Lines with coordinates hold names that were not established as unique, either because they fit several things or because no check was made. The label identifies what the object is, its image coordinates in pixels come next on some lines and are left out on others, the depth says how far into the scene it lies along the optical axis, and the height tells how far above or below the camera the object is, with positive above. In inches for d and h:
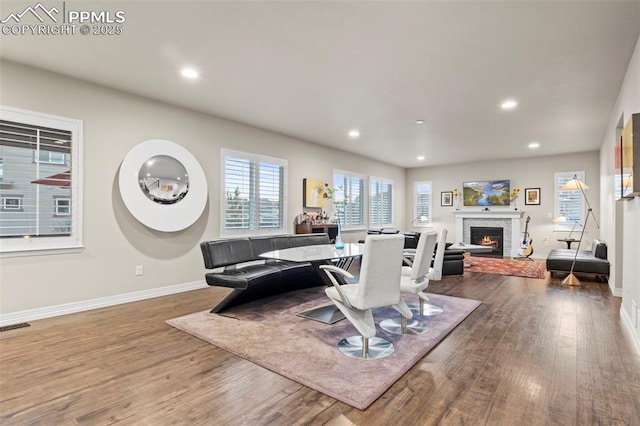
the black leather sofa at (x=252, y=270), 147.6 -25.8
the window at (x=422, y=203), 426.4 +16.9
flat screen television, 373.1 +26.8
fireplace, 370.3 -24.3
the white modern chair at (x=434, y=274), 140.6 -24.7
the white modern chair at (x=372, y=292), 98.7 -23.4
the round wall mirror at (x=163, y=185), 171.8 +17.3
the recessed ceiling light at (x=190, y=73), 146.6 +64.4
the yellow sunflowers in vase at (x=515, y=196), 365.0 +22.2
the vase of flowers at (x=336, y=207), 295.9 +9.3
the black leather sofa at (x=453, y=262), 245.1 -33.7
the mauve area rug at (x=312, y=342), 89.1 -43.7
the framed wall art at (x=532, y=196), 355.3 +21.2
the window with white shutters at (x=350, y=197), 321.4 +19.2
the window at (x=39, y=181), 137.2 +15.5
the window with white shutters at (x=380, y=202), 373.1 +16.9
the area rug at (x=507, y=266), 253.0 -43.0
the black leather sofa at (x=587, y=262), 218.5 -31.5
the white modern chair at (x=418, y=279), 125.0 -24.6
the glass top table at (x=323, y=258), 134.3 -16.7
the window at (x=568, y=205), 332.8 +11.2
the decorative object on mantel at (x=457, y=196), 402.9 +24.4
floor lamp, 213.0 +17.8
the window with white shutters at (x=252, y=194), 220.8 +15.9
